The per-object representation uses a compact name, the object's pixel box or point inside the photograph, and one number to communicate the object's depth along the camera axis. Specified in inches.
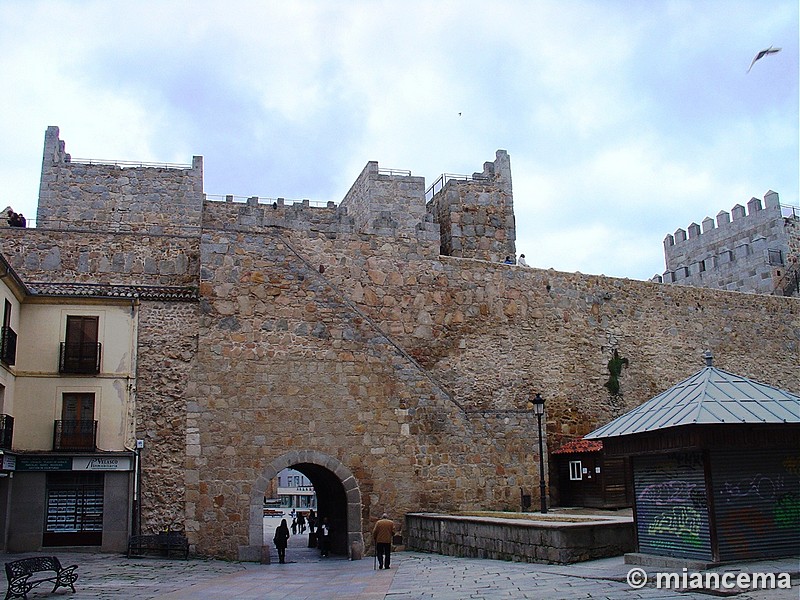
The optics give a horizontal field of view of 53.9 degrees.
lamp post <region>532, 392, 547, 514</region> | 703.7
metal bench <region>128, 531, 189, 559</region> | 606.5
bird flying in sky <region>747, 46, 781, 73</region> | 347.3
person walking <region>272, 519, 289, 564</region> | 689.6
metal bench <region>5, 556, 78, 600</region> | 399.4
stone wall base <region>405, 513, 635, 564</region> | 455.2
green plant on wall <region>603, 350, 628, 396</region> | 884.0
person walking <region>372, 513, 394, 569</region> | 548.2
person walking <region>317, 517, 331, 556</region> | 757.6
